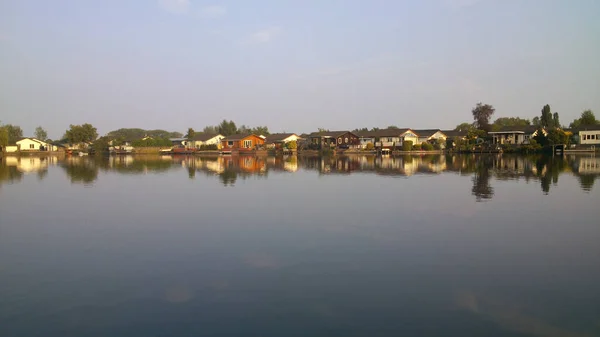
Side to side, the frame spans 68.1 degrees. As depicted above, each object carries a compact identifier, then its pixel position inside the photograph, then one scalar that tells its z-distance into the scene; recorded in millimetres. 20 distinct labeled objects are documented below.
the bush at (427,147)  67312
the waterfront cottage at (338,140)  74312
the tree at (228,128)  110438
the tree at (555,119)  83769
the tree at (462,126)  93175
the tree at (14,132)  78625
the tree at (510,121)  93112
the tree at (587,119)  70875
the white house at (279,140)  79750
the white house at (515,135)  63219
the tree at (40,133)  130788
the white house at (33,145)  78812
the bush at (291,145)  73562
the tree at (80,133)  83938
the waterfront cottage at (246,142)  78750
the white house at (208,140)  85562
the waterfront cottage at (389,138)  72125
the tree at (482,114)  74312
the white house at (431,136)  72438
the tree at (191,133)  99500
